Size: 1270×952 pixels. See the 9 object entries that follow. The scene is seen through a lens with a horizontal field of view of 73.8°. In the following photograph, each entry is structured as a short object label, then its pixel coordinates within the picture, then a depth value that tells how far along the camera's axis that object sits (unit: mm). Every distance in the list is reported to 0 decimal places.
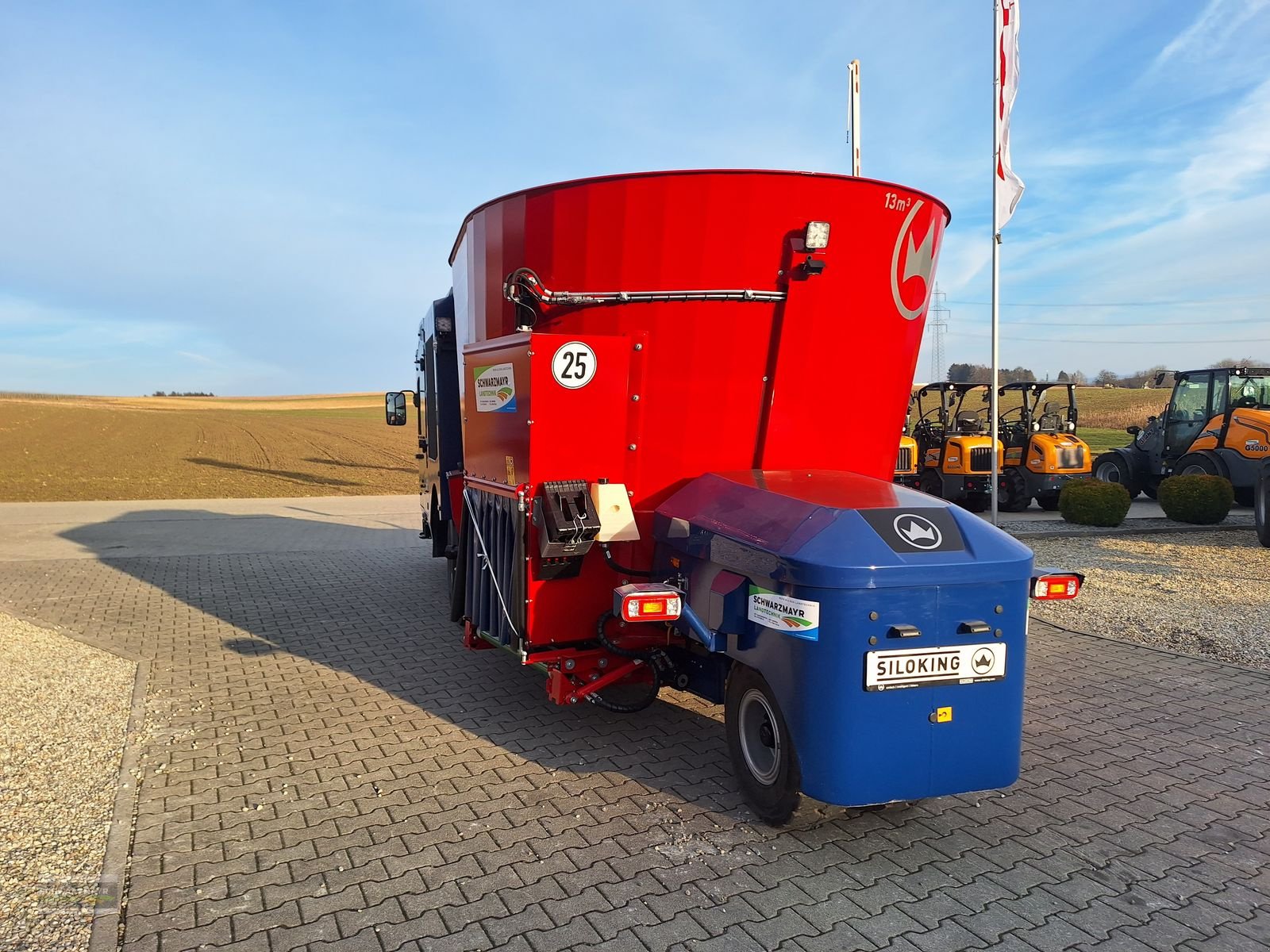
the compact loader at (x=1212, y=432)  14047
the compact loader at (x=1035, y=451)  15000
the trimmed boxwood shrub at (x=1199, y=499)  12836
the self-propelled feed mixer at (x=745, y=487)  3340
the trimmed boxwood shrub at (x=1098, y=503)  12867
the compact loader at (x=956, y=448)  14711
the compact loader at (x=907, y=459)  14594
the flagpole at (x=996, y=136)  9851
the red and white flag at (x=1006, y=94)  9742
